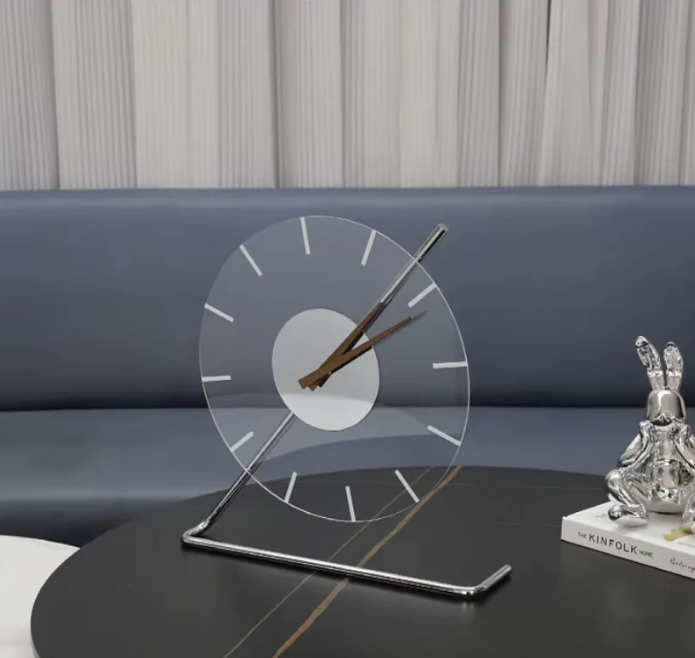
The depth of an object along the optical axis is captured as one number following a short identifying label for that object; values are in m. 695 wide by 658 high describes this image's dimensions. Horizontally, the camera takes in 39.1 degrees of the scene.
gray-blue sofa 2.11
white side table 1.06
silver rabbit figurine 1.09
